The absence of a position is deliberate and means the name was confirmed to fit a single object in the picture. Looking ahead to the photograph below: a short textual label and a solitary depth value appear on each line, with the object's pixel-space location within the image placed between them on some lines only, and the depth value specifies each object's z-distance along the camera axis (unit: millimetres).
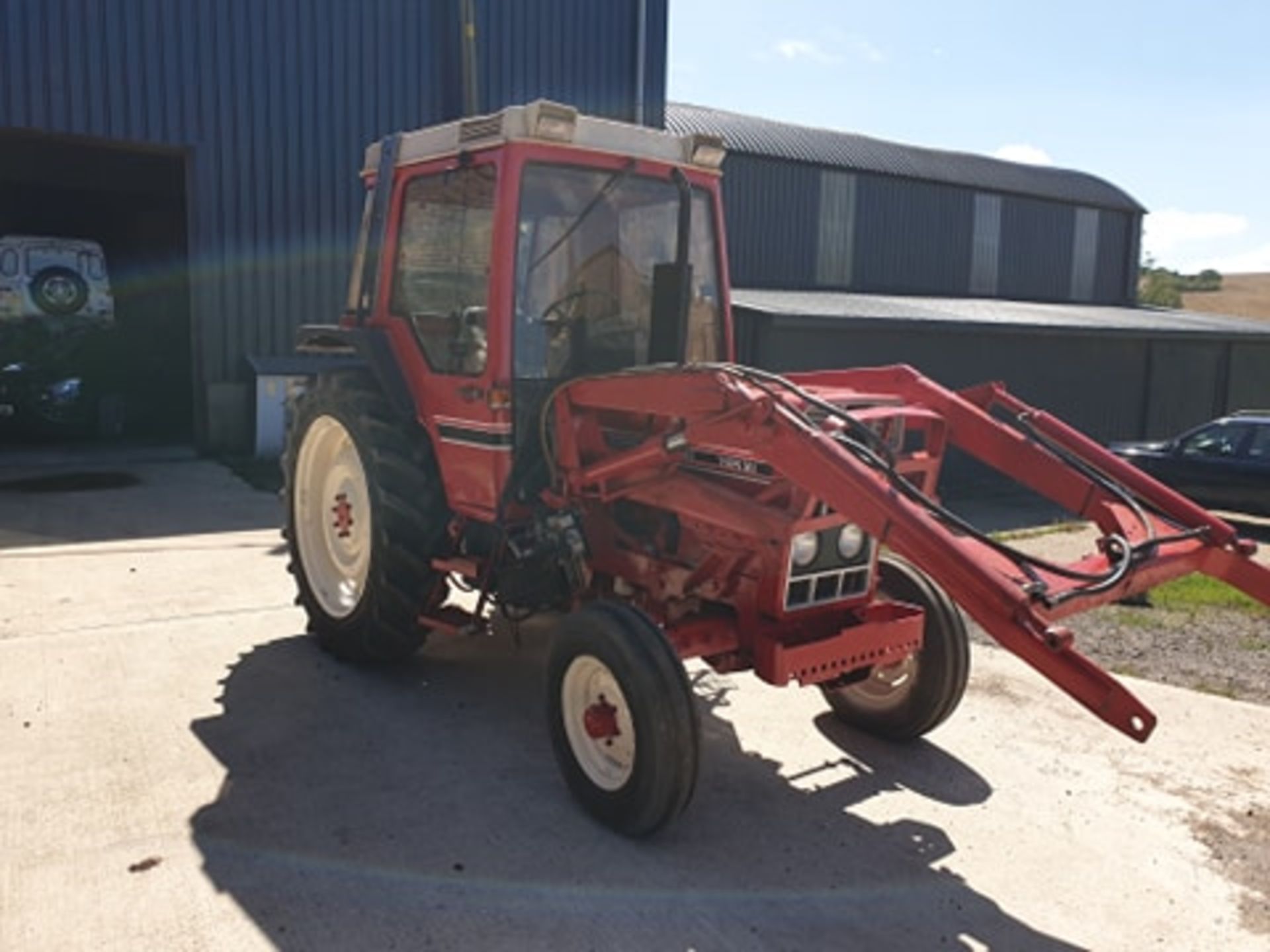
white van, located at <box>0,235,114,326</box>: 14039
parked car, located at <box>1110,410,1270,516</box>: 11102
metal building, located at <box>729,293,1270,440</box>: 12312
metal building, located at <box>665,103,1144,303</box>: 18188
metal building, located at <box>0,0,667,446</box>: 11125
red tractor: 3475
